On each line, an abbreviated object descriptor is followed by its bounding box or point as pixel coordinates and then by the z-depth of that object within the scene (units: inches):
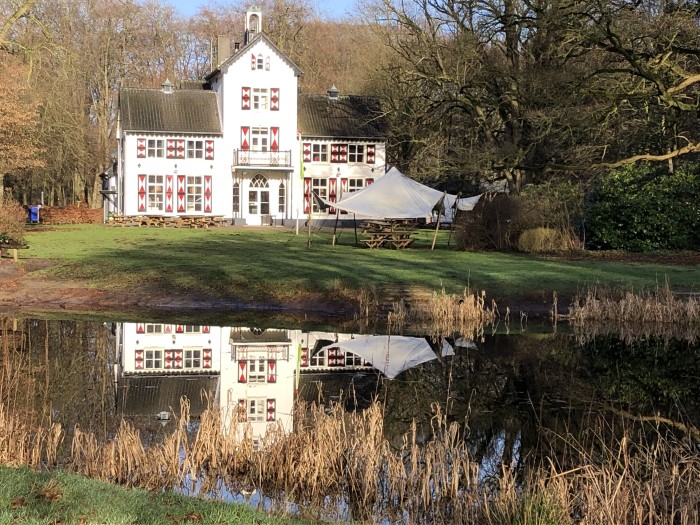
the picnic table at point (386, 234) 1172.6
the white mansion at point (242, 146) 1813.5
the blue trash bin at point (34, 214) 1797.5
